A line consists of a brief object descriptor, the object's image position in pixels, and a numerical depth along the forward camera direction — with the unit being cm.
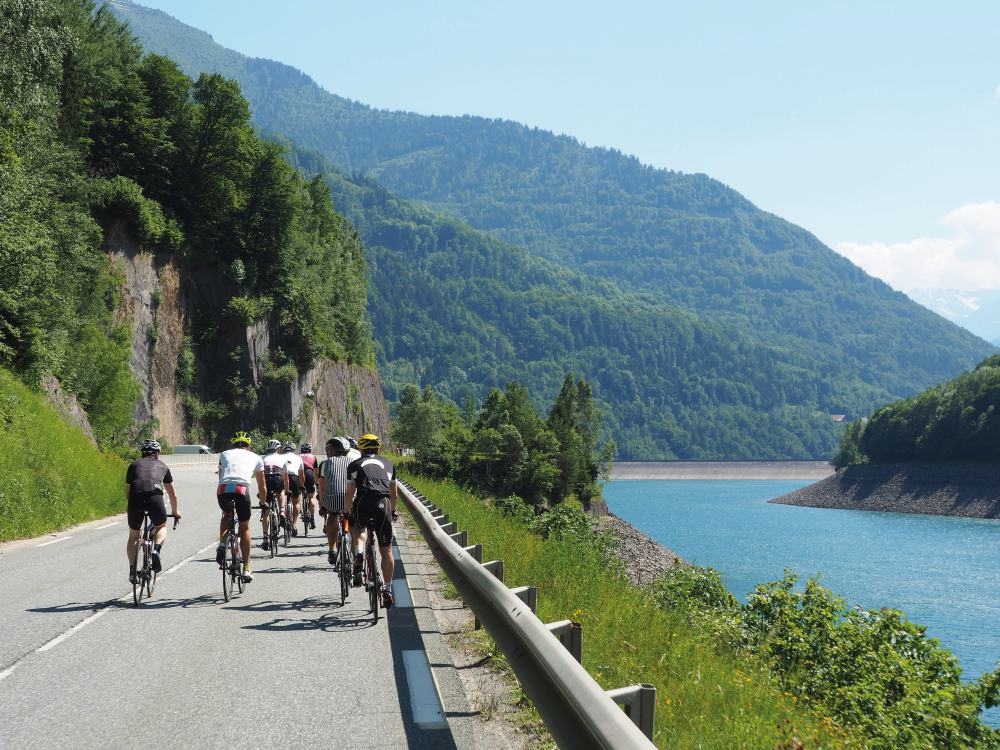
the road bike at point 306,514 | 2027
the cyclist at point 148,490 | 1139
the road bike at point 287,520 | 1808
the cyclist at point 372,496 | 1038
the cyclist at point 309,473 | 2069
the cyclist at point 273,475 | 1658
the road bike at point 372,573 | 1010
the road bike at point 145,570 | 1098
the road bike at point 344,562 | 1097
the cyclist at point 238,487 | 1199
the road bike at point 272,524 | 1650
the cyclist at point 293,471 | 1812
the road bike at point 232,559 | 1170
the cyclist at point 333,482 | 1256
